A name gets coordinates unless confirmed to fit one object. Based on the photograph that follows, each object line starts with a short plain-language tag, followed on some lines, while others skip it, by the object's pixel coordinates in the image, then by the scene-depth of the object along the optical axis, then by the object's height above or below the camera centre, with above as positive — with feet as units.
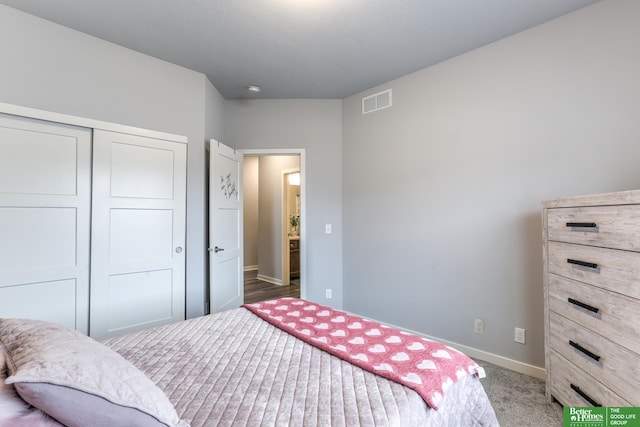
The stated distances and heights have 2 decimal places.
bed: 2.51 -2.01
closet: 7.06 -0.20
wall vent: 10.88 +4.17
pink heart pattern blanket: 3.75 -1.97
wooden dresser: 4.56 -1.43
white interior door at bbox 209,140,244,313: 10.02 -0.43
